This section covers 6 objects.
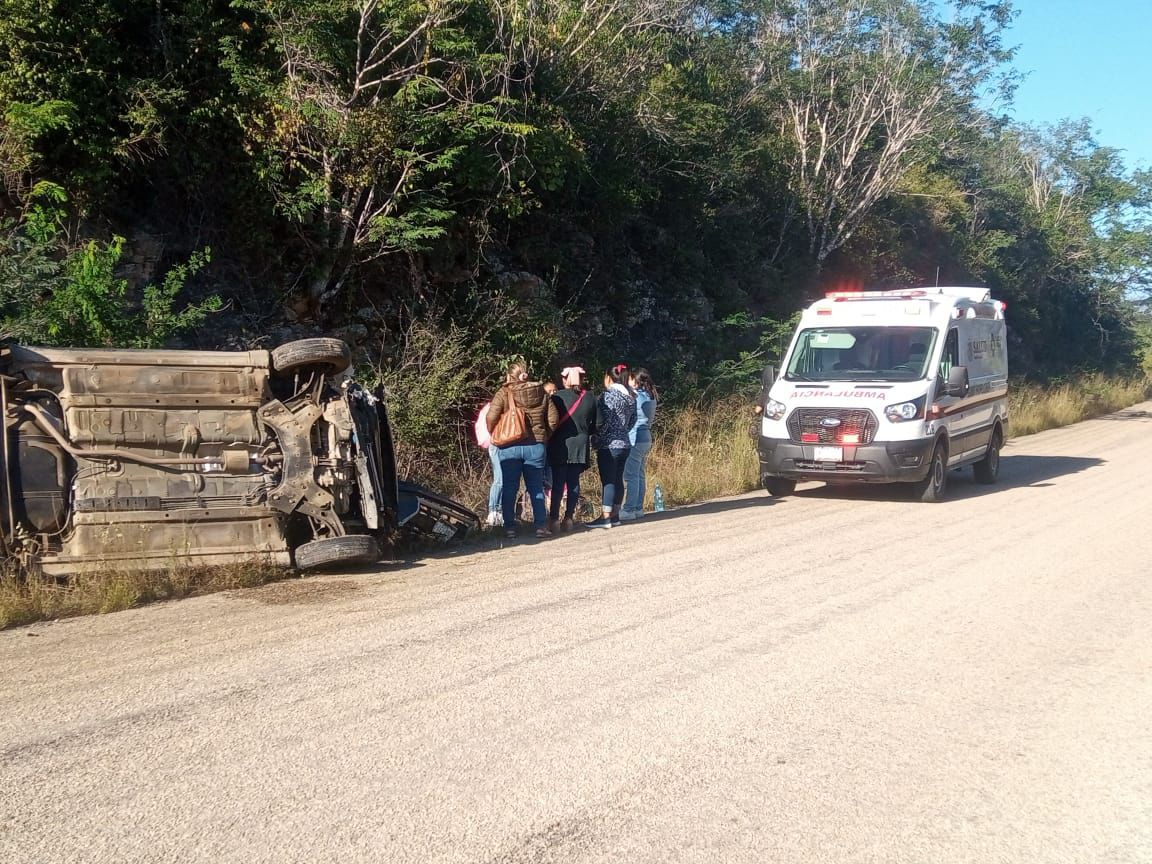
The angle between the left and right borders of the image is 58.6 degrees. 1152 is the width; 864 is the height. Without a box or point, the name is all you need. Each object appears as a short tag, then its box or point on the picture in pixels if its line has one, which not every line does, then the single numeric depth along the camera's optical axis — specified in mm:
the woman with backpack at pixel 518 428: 10211
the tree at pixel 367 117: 12508
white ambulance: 12633
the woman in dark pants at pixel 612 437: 11312
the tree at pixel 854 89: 24656
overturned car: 7555
